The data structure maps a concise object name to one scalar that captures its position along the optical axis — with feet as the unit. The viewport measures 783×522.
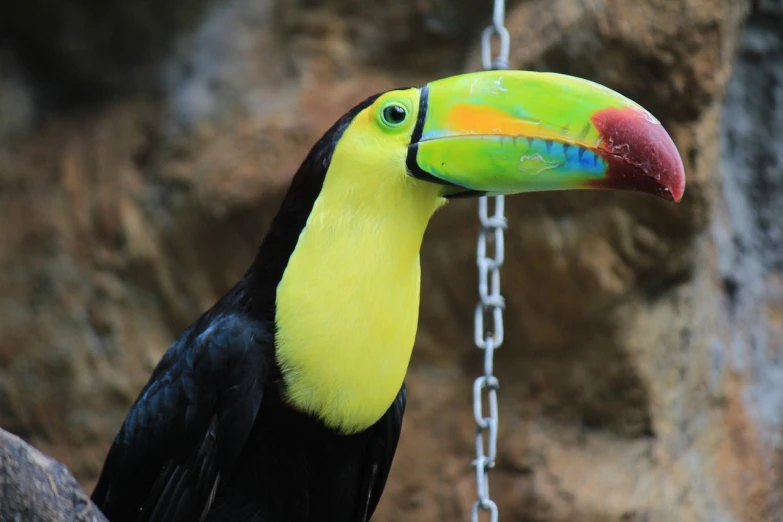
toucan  10.56
